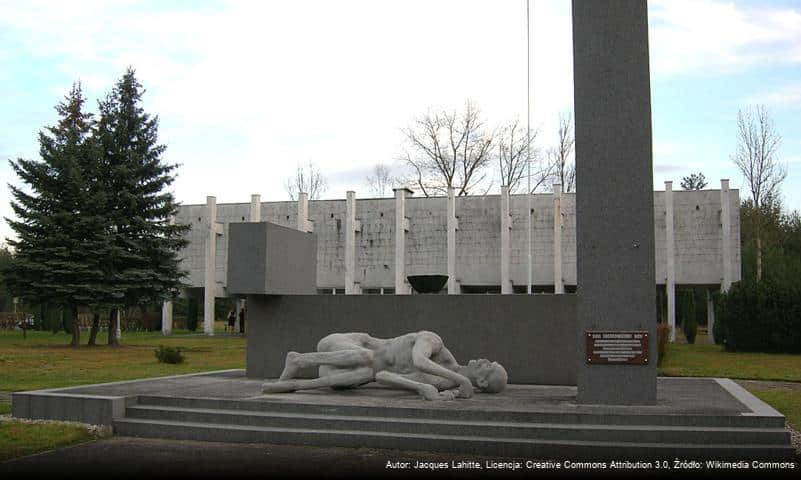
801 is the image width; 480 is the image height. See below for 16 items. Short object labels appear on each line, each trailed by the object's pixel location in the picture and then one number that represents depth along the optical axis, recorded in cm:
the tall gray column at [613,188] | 891
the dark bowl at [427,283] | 1352
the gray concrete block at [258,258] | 1281
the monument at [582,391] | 762
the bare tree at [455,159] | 4884
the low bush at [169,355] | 2027
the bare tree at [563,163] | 4571
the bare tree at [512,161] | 4772
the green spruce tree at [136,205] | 2916
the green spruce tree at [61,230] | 2794
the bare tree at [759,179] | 3456
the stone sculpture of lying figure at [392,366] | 970
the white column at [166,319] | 4125
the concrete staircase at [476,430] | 732
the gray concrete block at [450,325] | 1223
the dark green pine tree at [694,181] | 7125
